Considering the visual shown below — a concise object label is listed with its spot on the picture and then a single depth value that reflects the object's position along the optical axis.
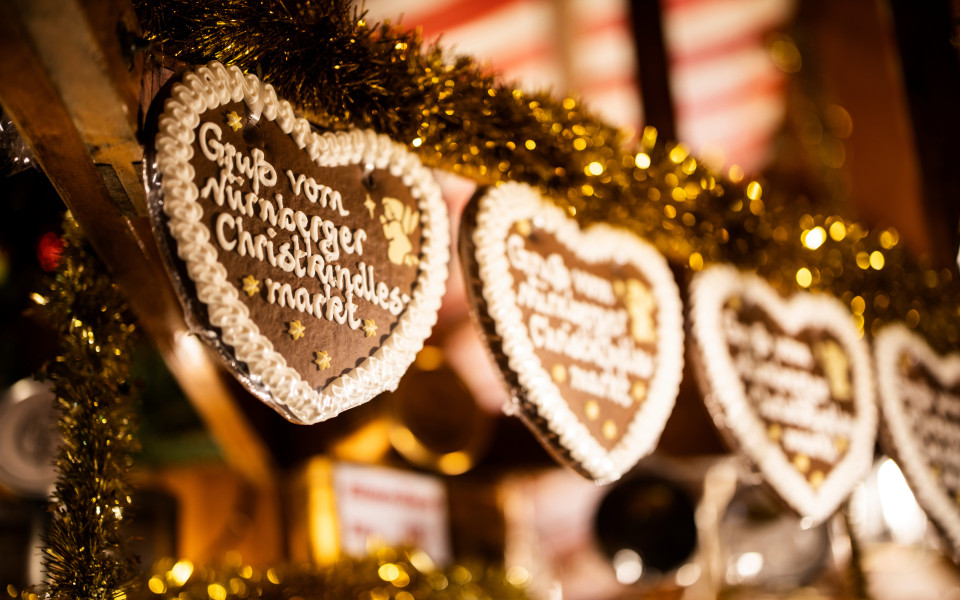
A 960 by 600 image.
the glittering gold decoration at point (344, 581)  1.21
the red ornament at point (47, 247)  1.36
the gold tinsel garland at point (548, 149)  1.03
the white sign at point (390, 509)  1.49
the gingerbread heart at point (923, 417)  1.27
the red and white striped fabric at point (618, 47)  1.75
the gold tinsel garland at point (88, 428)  1.02
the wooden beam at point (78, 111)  0.94
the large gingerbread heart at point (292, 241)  0.96
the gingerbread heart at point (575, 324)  1.08
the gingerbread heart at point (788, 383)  1.18
